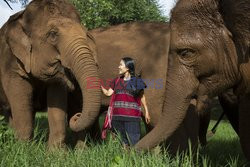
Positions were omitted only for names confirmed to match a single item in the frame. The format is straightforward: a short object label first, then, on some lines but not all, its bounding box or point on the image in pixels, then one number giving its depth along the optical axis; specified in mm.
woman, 5852
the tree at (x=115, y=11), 25359
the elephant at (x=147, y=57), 6371
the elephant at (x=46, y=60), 5875
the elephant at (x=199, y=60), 3812
